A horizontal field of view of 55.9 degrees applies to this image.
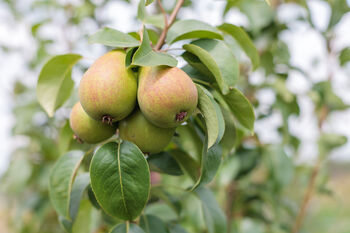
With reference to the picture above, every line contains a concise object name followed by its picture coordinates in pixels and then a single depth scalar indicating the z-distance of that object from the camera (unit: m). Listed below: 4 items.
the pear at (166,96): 0.57
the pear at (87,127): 0.67
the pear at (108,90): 0.58
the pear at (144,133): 0.63
